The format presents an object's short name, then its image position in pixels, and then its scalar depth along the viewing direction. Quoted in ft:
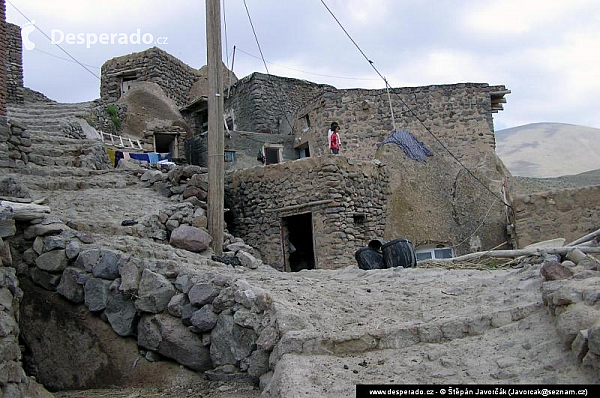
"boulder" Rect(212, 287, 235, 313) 16.93
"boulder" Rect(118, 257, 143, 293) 18.76
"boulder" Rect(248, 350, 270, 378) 15.24
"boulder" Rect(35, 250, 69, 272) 19.77
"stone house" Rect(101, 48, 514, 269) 34.71
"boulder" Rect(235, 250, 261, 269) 25.05
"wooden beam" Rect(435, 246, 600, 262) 19.52
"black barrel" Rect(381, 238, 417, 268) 25.43
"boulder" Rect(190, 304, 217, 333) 17.11
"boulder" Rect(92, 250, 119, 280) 19.44
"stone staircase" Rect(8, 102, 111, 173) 33.12
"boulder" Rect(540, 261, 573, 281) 14.65
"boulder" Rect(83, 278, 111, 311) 19.08
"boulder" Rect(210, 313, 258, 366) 16.10
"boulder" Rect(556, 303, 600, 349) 11.00
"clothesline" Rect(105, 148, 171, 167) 44.68
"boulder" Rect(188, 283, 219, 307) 17.42
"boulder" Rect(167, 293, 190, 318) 17.90
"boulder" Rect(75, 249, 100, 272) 19.69
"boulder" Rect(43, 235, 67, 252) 20.03
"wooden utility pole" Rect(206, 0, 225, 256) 28.94
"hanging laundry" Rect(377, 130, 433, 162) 40.09
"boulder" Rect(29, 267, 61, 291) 19.75
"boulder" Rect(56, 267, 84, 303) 19.42
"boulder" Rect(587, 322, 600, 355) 10.00
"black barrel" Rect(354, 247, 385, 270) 25.98
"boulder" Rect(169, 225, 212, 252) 25.94
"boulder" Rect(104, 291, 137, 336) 18.62
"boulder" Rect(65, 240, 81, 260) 19.99
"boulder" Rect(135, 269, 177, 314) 18.25
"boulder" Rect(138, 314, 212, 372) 17.28
